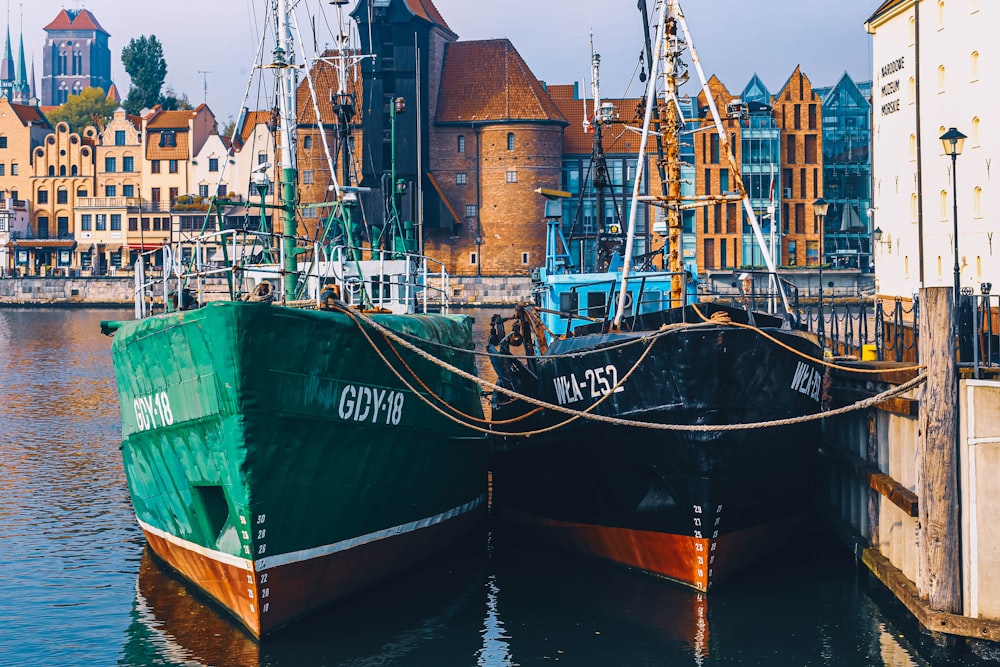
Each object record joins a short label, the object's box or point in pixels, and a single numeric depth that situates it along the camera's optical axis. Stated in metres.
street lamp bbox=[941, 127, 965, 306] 21.88
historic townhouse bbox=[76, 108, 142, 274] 108.88
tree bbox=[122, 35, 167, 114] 126.88
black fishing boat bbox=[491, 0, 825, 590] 15.62
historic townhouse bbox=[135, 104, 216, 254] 107.50
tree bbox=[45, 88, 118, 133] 143.62
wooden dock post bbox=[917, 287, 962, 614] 13.38
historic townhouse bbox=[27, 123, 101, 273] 111.44
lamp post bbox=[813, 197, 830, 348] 33.41
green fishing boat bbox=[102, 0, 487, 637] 13.91
